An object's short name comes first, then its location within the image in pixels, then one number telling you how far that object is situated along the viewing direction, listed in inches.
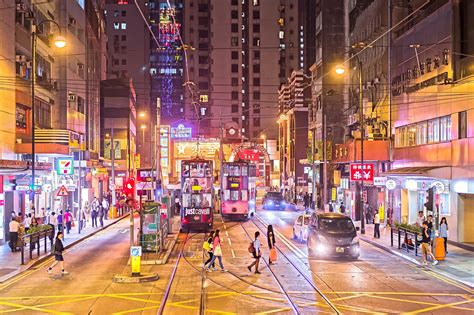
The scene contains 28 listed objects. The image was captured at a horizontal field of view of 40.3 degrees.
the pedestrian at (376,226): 1475.1
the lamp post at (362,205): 1552.8
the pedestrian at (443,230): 1160.4
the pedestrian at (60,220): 1504.1
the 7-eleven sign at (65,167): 1625.2
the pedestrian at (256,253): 941.7
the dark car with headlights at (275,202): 2812.5
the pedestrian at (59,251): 930.7
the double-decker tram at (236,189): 2047.2
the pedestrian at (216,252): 948.1
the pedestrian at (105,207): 2207.8
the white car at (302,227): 1386.6
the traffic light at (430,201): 1049.5
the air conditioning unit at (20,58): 1494.0
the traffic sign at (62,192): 1523.6
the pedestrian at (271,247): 1024.9
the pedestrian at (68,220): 1643.1
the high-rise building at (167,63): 5989.2
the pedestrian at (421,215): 1248.6
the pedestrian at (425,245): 1018.1
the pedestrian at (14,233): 1219.2
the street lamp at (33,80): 1236.0
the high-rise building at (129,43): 5201.8
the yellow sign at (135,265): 877.2
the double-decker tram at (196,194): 1658.5
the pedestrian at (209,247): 960.8
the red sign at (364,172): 1646.2
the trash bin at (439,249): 1071.0
